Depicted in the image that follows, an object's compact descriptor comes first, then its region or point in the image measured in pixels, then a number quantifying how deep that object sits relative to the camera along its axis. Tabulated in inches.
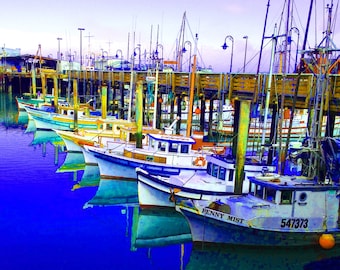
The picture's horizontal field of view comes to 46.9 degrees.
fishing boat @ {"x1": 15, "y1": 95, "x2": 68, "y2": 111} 2287.4
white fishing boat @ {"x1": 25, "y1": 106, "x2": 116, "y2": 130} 1673.2
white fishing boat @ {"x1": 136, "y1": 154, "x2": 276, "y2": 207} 762.2
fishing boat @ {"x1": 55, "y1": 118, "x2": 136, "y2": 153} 1299.2
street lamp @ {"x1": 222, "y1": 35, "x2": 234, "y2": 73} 1232.8
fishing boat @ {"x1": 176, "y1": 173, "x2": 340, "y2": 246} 631.8
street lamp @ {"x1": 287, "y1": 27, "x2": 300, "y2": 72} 945.1
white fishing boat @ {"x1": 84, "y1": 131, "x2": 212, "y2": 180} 956.0
